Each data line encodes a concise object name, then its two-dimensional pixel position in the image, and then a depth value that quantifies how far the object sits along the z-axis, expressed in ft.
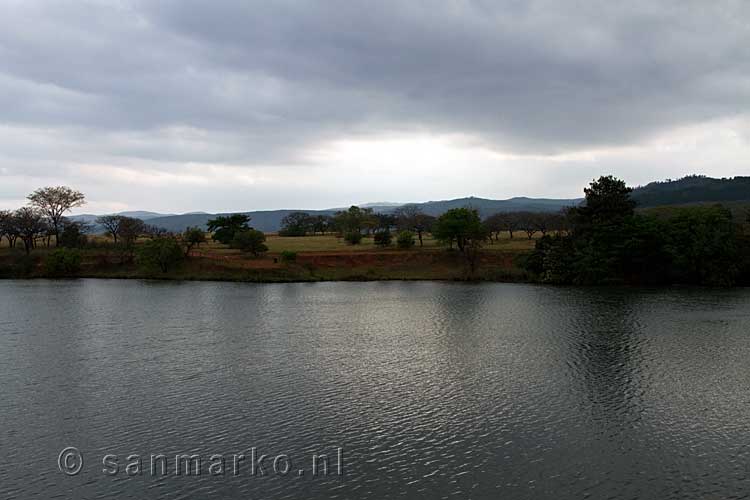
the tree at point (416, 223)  428.60
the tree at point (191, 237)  322.14
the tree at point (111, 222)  420.36
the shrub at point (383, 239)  341.41
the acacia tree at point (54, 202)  389.39
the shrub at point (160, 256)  293.84
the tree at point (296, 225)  525.34
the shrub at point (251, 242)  318.45
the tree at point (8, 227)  360.07
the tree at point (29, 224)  359.66
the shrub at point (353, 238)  370.73
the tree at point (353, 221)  459.32
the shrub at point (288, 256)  293.23
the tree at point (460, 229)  305.32
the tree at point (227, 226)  371.97
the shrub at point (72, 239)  367.66
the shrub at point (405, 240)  329.31
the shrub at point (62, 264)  305.53
